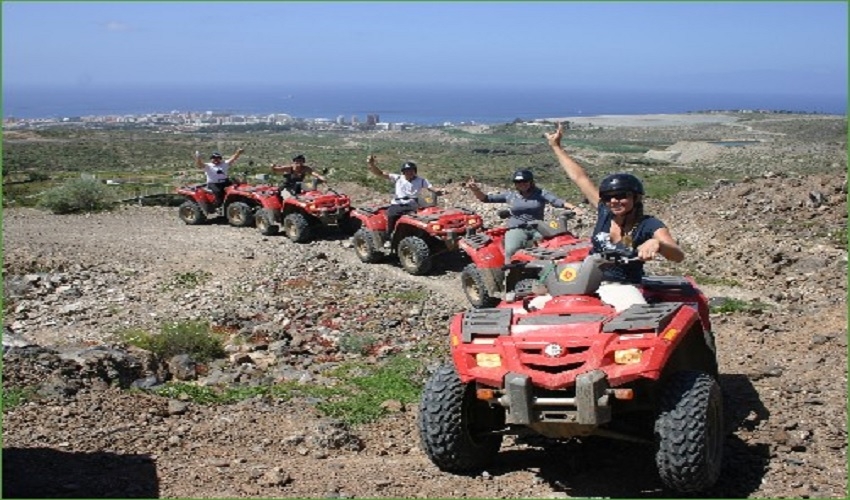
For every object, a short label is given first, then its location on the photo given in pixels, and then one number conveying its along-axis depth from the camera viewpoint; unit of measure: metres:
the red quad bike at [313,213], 17.23
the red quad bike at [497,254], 10.88
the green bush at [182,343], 10.07
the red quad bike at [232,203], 19.02
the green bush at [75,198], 23.36
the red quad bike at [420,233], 14.09
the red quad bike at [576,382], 5.26
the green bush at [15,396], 7.48
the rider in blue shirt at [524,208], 11.73
